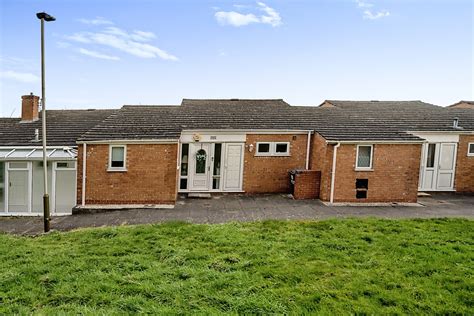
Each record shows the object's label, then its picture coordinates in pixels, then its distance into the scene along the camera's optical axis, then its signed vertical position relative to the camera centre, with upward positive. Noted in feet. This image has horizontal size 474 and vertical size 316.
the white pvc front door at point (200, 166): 52.80 -6.65
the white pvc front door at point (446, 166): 56.34 -4.86
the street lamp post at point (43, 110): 33.27 +0.47
